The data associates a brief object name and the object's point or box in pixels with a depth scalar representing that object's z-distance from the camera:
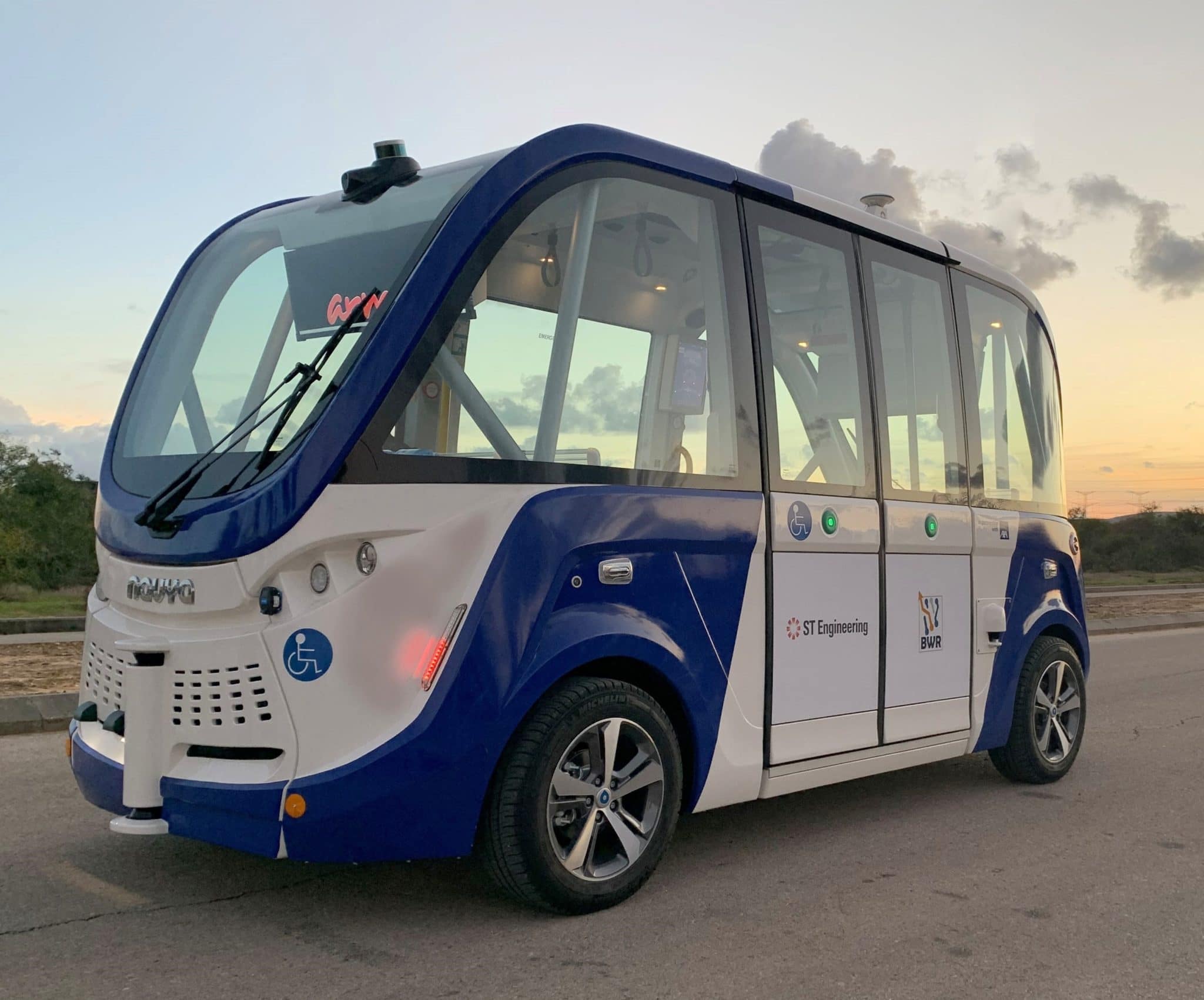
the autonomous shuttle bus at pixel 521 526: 3.89
